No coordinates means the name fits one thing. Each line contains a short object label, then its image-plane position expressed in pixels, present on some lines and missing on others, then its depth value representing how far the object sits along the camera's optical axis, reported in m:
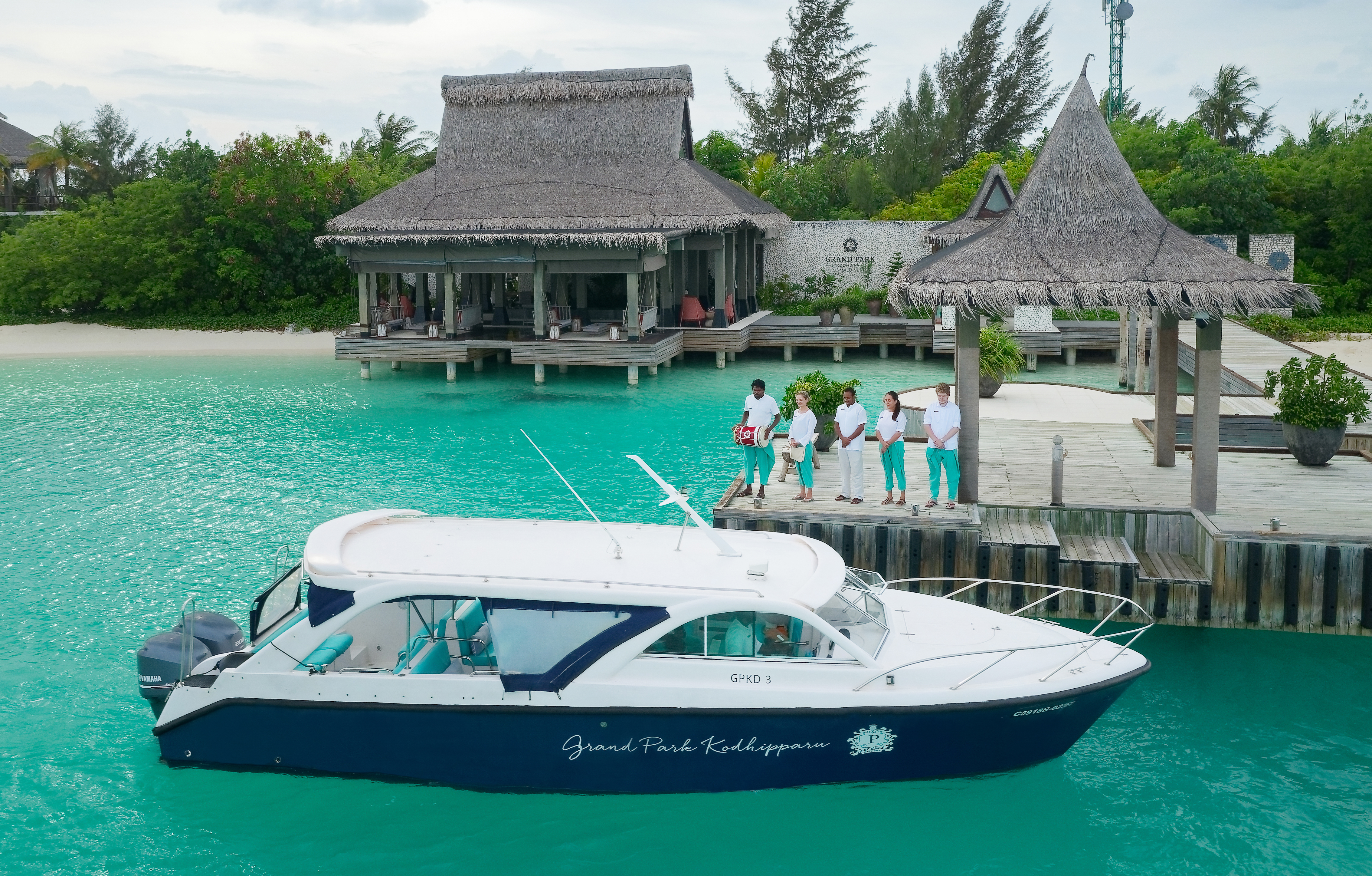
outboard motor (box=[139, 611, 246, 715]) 9.04
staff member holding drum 13.55
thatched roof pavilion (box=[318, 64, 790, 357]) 30.14
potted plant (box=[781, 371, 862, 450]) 15.62
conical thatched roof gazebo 12.39
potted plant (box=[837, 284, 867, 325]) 33.03
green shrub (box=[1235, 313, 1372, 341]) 32.53
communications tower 45.84
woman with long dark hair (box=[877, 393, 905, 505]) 12.97
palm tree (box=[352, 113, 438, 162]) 55.91
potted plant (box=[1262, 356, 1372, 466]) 14.39
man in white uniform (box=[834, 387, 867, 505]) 13.06
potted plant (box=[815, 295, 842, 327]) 33.06
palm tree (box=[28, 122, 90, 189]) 52.16
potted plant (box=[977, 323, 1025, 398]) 20.34
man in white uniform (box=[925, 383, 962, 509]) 12.84
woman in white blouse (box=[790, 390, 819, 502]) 13.35
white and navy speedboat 8.39
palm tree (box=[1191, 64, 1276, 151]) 56.53
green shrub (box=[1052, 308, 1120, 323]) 33.94
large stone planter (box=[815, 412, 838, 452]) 15.70
